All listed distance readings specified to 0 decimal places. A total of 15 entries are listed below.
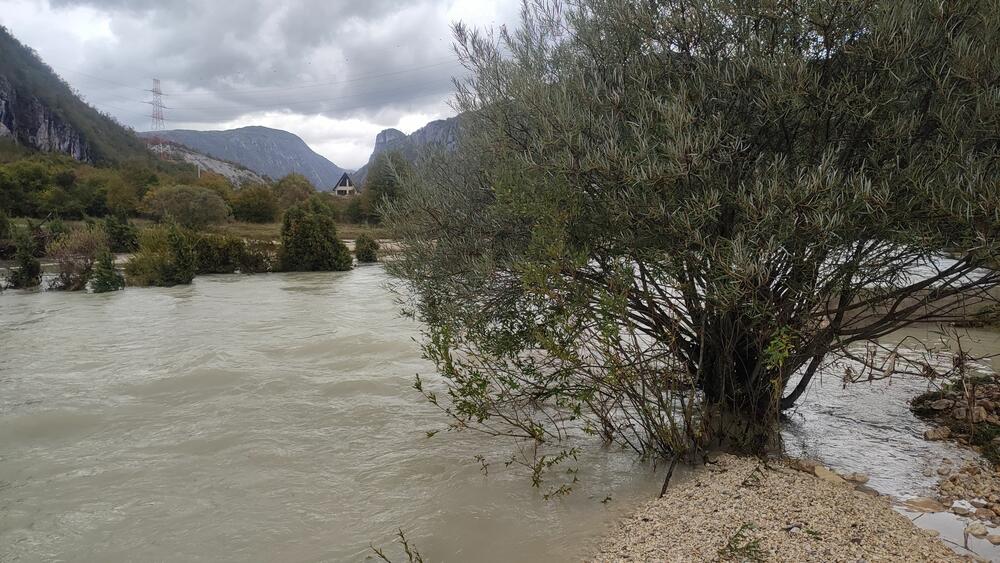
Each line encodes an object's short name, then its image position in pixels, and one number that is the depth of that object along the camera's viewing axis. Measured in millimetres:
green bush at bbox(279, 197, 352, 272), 22672
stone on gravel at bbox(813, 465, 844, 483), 4305
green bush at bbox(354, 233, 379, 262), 26203
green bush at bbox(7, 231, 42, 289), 16828
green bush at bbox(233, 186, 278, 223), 45000
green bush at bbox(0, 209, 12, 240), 23380
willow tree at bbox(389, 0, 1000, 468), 3555
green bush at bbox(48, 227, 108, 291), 16719
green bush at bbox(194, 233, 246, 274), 21203
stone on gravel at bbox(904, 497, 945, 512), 3986
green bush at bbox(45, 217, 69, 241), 20312
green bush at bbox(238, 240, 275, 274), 22141
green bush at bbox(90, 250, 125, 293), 16548
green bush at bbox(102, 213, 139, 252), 23141
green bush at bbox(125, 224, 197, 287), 18016
